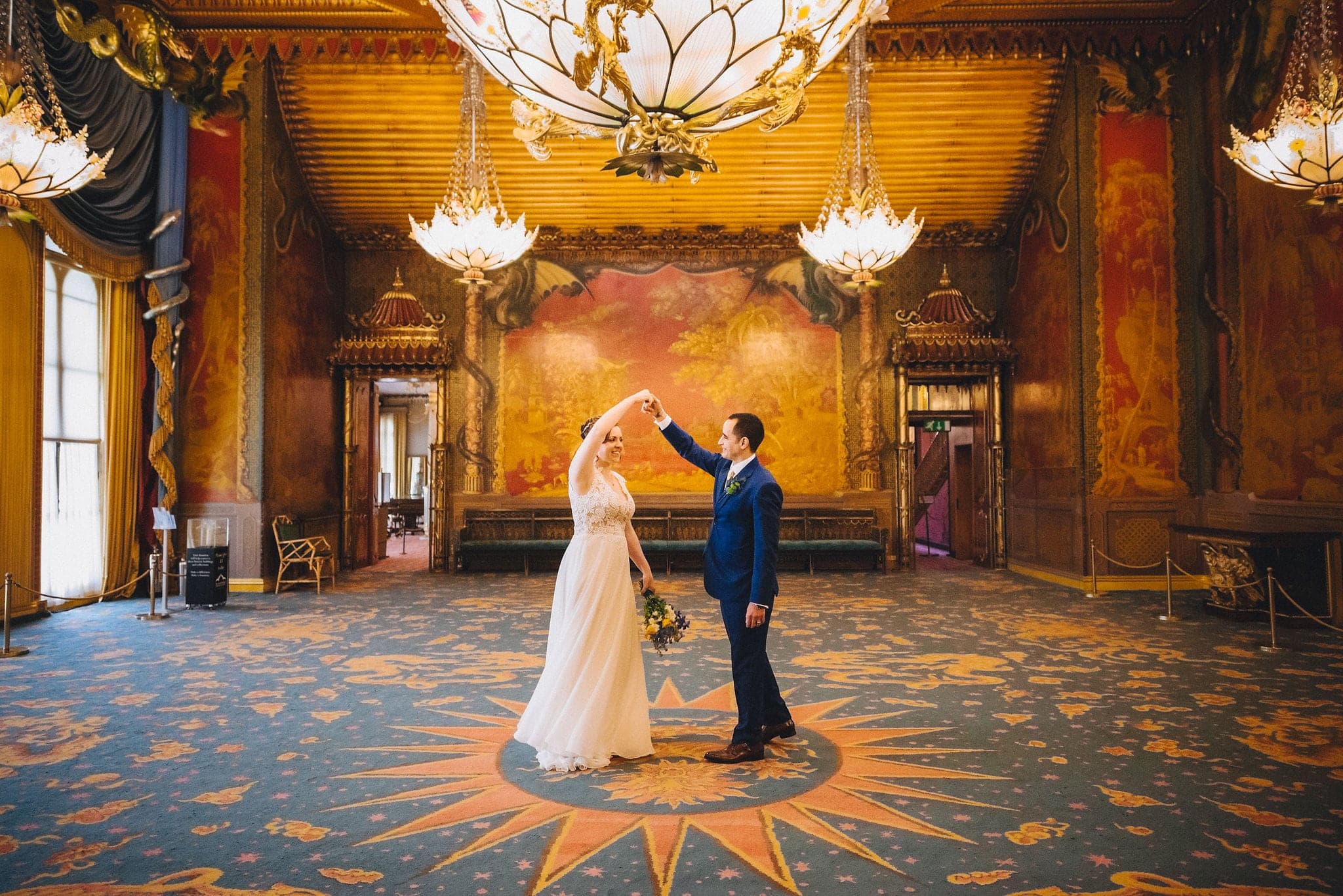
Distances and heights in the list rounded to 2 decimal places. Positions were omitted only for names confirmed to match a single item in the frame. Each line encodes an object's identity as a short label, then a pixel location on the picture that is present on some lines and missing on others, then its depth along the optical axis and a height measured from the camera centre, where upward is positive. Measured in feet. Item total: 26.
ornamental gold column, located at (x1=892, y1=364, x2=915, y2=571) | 41.22 -0.26
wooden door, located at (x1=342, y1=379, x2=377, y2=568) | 41.34 +0.50
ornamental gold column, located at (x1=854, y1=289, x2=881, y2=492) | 41.42 +3.68
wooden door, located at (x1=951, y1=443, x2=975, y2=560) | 47.32 -1.81
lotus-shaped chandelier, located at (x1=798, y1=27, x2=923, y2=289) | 27.17 +7.88
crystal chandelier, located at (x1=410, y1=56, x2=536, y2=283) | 26.86 +7.99
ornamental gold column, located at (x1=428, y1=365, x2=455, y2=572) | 41.09 -0.82
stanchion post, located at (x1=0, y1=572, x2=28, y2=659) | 20.59 -4.08
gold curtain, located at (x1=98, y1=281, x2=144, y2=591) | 30.83 +1.87
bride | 12.68 -2.62
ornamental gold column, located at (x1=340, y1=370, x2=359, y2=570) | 41.14 -0.62
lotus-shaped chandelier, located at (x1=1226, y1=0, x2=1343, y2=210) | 19.12 +7.67
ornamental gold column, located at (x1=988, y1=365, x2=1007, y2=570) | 40.96 -0.39
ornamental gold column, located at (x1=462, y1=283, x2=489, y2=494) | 41.50 +3.96
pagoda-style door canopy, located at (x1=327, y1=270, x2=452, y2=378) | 40.40 +6.65
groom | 12.64 -1.35
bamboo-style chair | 33.47 -2.76
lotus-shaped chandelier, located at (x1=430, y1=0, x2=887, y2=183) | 8.18 +4.22
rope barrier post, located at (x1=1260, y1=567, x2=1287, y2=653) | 21.09 -4.14
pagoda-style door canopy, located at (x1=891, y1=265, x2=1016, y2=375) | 40.27 +6.47
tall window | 28.55 +1.65
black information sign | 29.07 -3.34
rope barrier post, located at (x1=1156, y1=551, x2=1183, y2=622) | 25.27 -4.41
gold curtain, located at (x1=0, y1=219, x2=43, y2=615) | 25.76 +2.36
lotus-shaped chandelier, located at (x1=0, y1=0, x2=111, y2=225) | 18.56 +7.53
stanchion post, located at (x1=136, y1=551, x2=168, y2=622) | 26.53 -3.60
